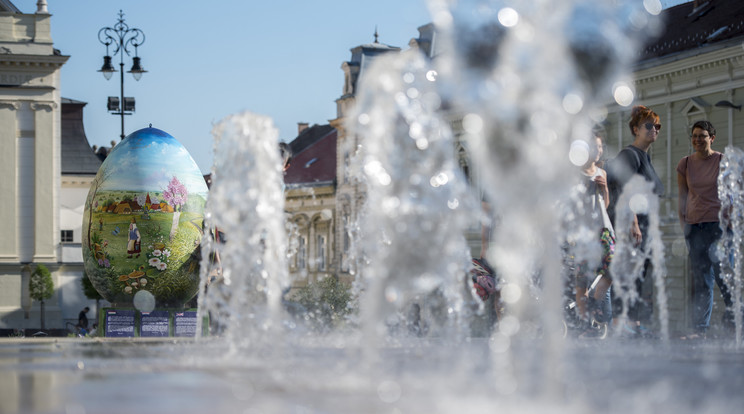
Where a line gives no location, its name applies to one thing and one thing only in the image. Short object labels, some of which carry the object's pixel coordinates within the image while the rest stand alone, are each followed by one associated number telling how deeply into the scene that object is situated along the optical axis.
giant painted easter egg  13.07
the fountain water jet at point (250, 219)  7.68
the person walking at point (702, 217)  8.79
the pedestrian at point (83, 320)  36.44
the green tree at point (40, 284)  39.03
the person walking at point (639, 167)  9.11
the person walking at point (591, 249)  8.80
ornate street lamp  26.37
